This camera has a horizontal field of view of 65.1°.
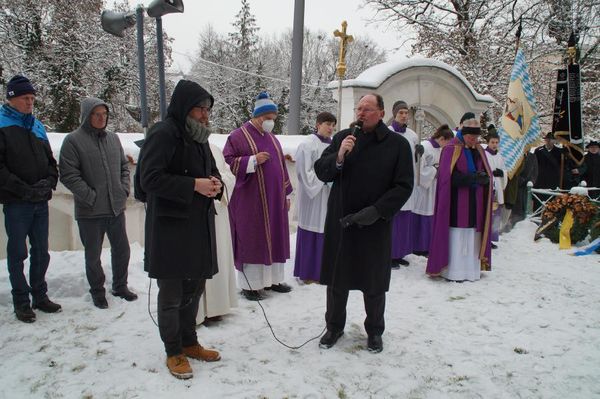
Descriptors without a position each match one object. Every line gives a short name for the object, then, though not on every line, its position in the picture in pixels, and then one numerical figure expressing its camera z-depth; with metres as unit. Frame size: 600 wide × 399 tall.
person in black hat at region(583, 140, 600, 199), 10.50
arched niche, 7.45
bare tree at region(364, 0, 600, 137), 15.71
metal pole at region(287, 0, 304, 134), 9.52
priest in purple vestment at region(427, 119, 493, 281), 5.62
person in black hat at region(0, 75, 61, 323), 3.86
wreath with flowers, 7.50
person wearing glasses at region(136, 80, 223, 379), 2.92
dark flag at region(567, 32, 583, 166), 9.58
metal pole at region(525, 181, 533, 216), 9.12
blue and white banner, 8.62
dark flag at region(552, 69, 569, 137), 9.73
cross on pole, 4.53
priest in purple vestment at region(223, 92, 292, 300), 4.79
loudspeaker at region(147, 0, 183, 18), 4.88
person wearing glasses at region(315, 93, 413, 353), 3.51
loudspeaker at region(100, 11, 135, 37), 5.42
